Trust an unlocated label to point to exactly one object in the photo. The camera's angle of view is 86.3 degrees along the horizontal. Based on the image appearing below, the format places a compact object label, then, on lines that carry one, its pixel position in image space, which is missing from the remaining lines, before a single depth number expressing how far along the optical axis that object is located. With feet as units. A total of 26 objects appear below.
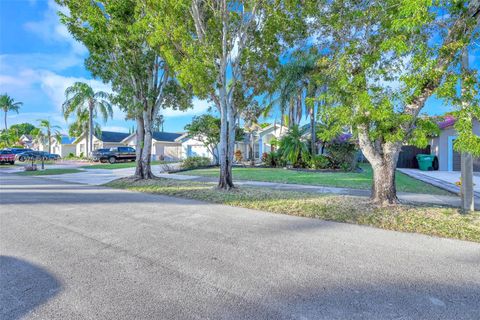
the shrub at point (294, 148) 54.85
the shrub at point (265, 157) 66.11
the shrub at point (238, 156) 80.93
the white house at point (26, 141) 177.87
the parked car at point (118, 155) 92.30
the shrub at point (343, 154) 50.36
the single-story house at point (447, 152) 46.09
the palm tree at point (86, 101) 99.81
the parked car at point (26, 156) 97.30
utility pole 17.61
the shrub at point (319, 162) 51.93
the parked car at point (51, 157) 106.11
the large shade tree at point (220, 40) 25.03
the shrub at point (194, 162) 62.54
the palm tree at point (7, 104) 154.92
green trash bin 50.21
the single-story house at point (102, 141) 119.55
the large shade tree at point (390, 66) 15.70
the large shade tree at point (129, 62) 30.53
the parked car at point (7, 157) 87.31
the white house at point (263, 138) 90.99
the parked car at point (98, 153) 92.94
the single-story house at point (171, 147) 98.13
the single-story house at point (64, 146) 140.49
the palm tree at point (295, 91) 54.65
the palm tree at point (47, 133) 124.06
